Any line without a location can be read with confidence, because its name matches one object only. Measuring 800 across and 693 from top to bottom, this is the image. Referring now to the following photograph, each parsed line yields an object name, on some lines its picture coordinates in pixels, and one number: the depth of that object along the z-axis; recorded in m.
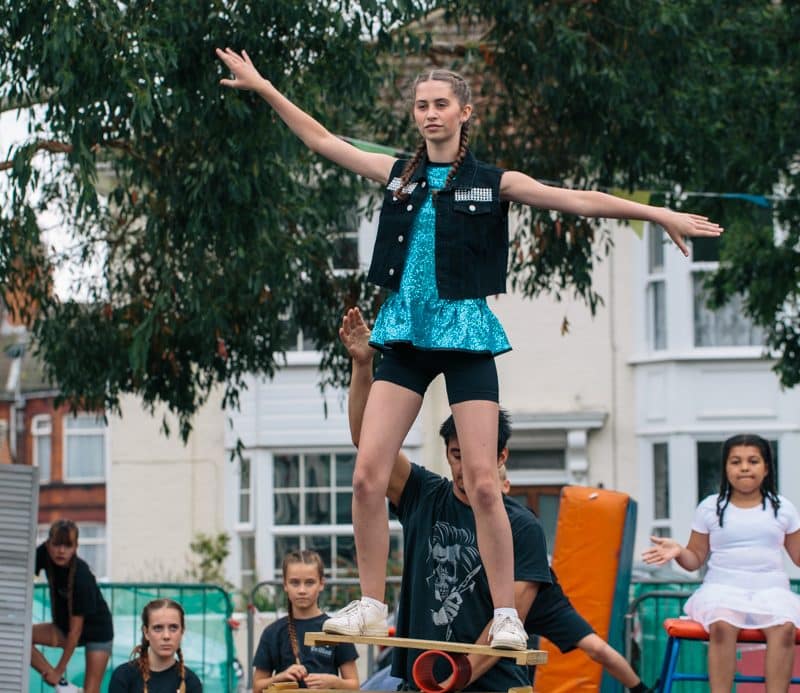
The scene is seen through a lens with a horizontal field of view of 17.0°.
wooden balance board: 7.28
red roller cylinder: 7.60
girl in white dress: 11.48
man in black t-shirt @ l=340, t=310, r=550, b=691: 8.43
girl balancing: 7.65
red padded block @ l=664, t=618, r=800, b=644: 11.57
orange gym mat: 13.04
